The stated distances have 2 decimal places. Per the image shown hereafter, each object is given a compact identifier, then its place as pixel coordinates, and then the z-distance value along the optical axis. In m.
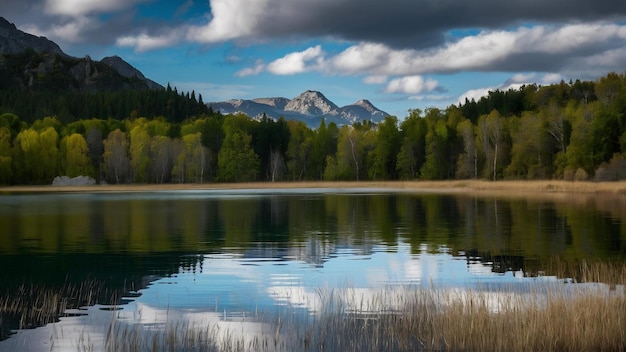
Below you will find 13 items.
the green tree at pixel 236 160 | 169.25
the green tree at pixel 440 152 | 155.50
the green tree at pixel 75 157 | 165.00
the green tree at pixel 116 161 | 165.50
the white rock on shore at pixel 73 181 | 160.91
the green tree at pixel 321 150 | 183.38
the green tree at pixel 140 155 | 168.25
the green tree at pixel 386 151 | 165.75
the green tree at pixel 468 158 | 144.75
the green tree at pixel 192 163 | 164.00
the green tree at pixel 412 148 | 160.75
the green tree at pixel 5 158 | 152.50
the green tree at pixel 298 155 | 184.00
